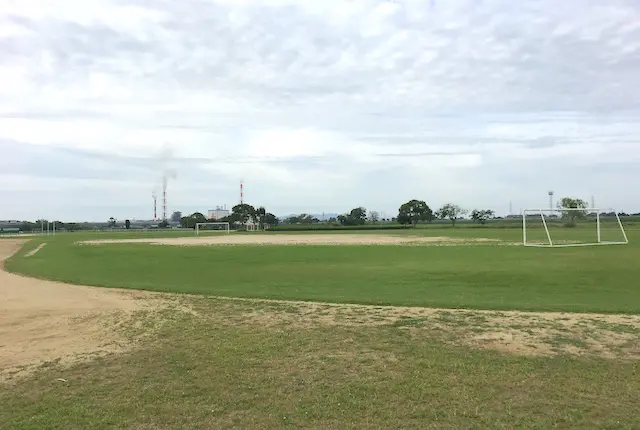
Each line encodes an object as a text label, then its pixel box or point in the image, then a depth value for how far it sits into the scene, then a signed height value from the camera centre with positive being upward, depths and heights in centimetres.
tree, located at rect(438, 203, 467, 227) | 13638 +332
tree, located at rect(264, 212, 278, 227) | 13662 +216
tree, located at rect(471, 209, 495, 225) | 12631 +223
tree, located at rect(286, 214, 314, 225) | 14782 +222
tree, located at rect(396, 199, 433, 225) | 11812 +297
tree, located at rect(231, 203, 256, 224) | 12900 +371
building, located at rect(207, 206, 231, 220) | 16988 +516
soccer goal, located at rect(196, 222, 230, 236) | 11692 +31
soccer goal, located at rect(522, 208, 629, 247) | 3635 -22
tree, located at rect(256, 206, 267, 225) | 13438 +350
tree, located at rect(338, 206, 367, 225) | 11860 +214
